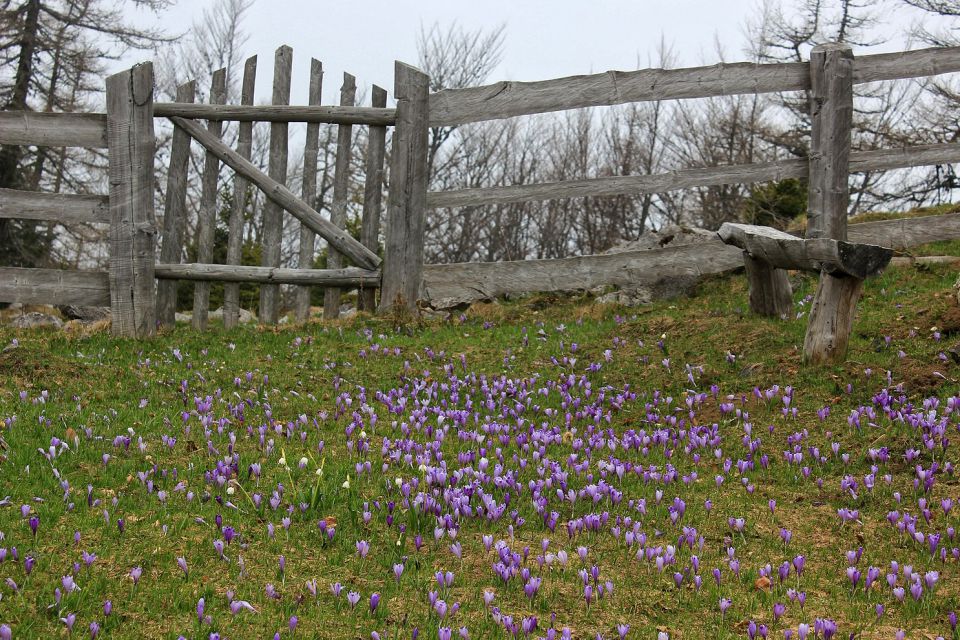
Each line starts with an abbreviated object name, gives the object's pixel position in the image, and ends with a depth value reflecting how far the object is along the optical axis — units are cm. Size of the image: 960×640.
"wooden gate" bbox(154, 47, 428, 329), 974
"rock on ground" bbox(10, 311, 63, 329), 1636
